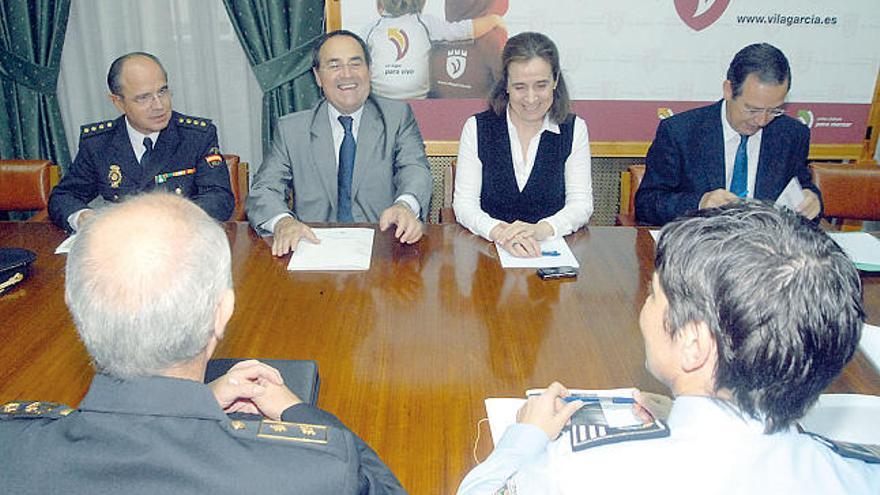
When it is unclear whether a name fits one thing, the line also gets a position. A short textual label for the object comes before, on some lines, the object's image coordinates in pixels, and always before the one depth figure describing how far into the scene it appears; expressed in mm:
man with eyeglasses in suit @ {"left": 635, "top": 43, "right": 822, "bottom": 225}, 2693
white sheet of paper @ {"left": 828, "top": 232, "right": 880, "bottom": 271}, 2033
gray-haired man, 882
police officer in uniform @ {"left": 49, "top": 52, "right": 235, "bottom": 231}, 2709
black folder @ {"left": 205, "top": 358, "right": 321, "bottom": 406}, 1384
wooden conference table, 1366
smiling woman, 2590
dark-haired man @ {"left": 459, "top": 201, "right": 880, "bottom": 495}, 879
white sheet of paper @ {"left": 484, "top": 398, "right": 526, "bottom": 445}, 1316
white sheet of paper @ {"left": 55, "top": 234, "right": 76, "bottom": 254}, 2143
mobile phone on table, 1953
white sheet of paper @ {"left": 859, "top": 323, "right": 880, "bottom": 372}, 1565
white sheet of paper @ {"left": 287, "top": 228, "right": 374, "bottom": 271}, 2029
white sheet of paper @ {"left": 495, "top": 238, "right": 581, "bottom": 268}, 2047
